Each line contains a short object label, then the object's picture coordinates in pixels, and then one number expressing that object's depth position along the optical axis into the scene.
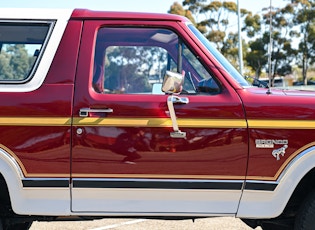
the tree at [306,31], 34.84
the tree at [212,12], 34.46
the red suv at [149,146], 3.07
